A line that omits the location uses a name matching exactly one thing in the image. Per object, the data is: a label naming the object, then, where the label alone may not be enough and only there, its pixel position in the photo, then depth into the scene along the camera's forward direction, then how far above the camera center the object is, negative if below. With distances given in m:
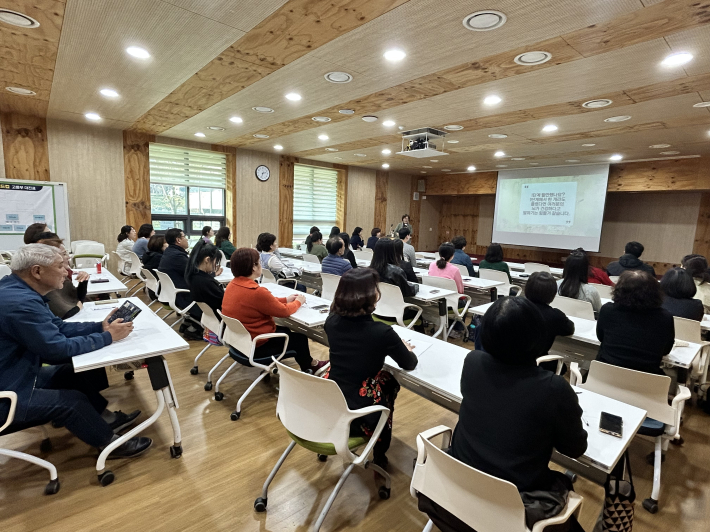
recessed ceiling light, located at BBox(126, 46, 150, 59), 3.11 +1.34
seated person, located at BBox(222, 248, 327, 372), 2.67 -0.65
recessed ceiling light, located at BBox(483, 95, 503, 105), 4.05 +1.37
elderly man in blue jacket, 1.78 -0.70
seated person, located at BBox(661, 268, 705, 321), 2.90 -0.52
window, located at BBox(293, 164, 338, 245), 9.62 +0.47
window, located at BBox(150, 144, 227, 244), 7.45 +0.48
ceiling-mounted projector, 5.68 +1.26
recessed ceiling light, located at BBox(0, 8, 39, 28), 2.55 +1.31
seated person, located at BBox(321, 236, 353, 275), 4.50 -0.52
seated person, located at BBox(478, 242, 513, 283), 4.96 -0.49
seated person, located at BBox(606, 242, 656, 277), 4.74 -0.37
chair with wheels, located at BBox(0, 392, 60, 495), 1.73 -1.29
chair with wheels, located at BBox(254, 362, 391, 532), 1.57 -0.89
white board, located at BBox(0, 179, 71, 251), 5.54 -0.03
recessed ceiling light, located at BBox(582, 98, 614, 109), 4.02 +1.36
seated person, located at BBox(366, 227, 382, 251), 7.81 -0.41
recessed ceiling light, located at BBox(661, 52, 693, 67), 2.84 +1.34
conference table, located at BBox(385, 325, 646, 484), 1.32 -0.78
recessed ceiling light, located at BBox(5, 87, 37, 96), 4.30 +1.34
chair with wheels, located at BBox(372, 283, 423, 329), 3.62 -0.87
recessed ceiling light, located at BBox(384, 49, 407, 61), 2.97 +1.33
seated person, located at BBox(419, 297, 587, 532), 1.15 -0.58
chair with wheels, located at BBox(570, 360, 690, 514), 1.94 -0.89
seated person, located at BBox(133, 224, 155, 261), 5.49 -0.53
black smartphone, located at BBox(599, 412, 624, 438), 1.42 -0.77
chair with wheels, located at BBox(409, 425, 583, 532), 1.09 -0.87
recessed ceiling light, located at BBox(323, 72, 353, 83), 3.51 +1.34
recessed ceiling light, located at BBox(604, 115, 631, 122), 4.57 +1.36
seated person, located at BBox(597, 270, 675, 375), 2.05 -0.54
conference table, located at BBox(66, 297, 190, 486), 1.91 -0.76
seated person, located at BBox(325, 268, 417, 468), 1.76 -0.61
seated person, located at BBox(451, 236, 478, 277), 5.23 -0.49
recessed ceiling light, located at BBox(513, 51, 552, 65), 2.90 +1.33
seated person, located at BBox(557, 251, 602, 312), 3.21 -0.49
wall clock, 8.51 +0.96
